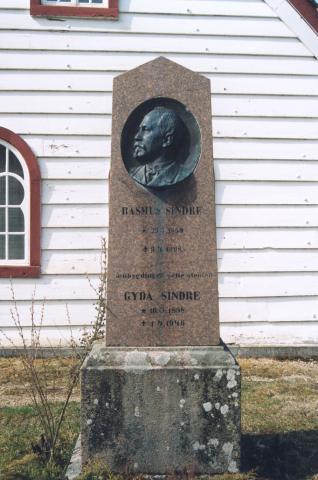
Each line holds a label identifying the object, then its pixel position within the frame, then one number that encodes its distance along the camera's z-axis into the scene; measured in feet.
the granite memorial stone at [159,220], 13.11
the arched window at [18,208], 24.88
